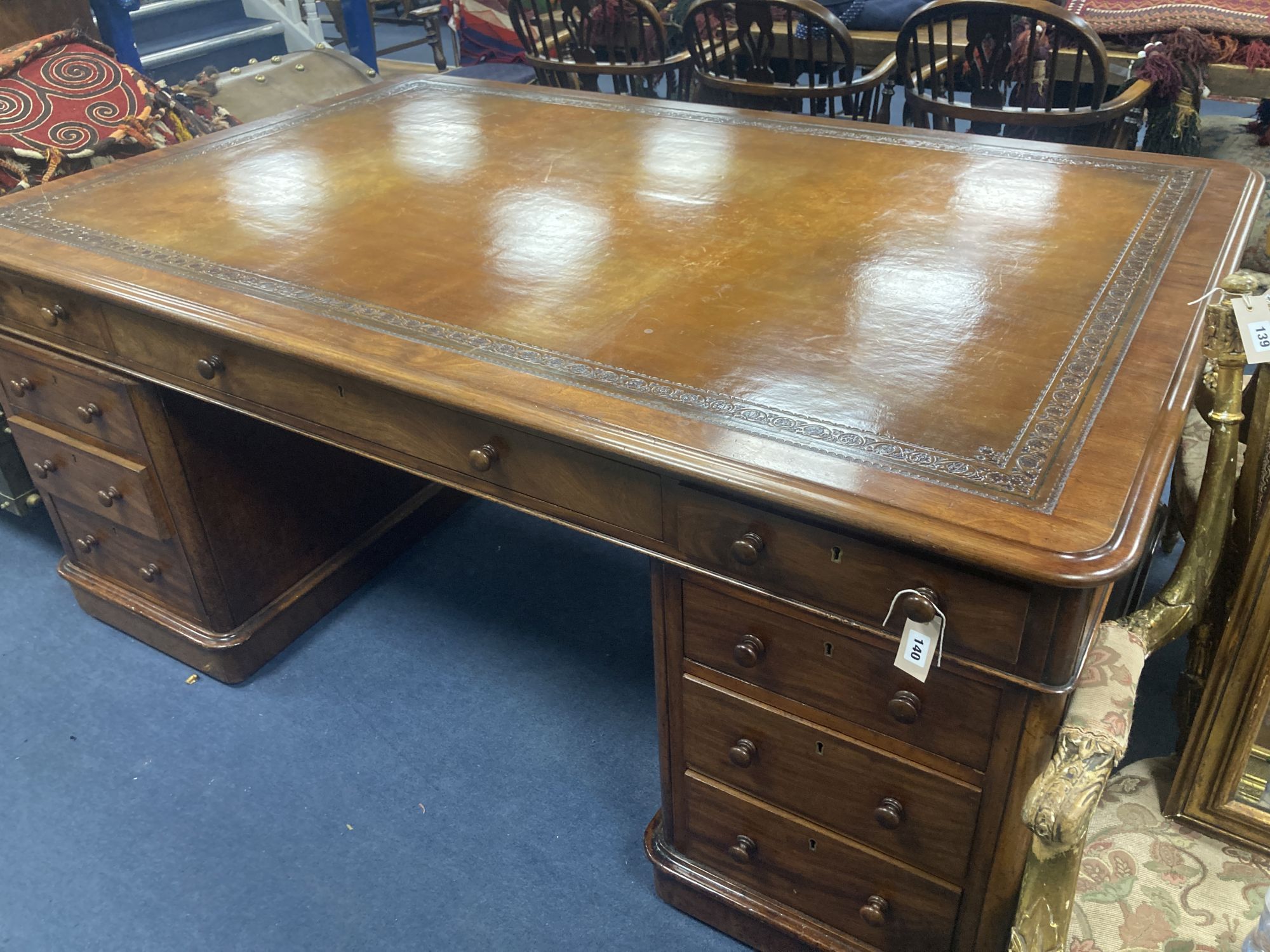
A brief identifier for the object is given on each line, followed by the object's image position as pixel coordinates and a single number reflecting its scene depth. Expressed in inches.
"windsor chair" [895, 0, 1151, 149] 80.7
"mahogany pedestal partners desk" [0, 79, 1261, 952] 37.3
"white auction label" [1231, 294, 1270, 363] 35.9
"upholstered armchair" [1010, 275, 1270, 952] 33.6
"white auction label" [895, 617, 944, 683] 37.0
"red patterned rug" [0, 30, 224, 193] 77.9
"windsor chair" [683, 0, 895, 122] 89.5
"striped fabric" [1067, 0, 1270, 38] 97.3
